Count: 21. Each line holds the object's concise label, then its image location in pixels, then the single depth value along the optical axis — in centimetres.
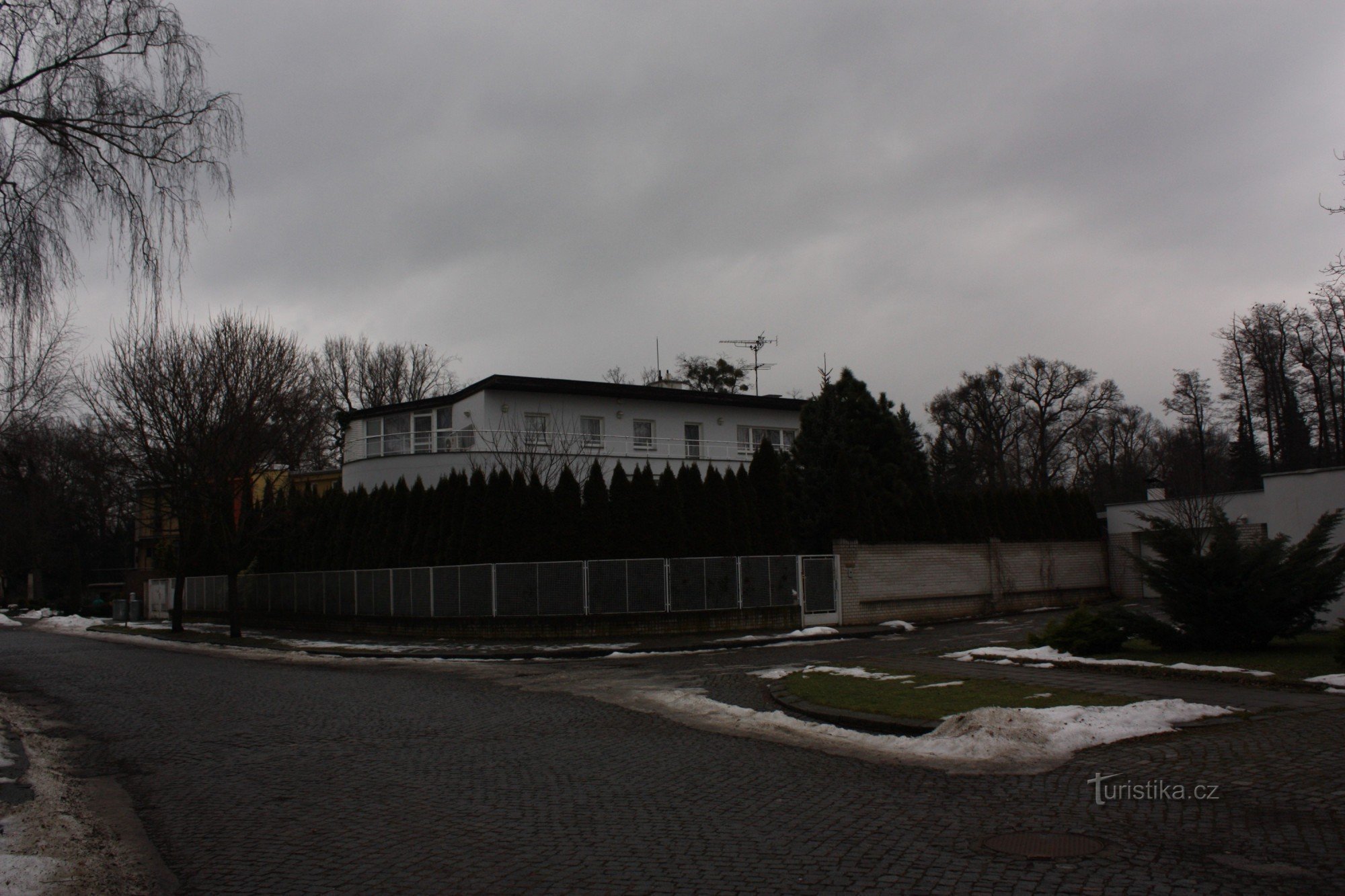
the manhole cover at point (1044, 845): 555
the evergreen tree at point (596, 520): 2594
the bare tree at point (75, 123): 828
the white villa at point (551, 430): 3806
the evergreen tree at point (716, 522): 2661
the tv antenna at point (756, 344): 5950
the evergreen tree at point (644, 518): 2609
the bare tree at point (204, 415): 2845
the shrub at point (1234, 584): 1369
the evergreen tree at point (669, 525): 2622
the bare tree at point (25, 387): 888
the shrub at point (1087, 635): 1478
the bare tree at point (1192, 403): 5291
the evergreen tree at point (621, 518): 2606
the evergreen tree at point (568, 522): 2581
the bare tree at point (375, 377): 5819
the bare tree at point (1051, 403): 5484
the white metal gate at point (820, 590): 2609
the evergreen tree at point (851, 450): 3547
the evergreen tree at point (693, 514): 2648
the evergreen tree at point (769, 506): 2762
